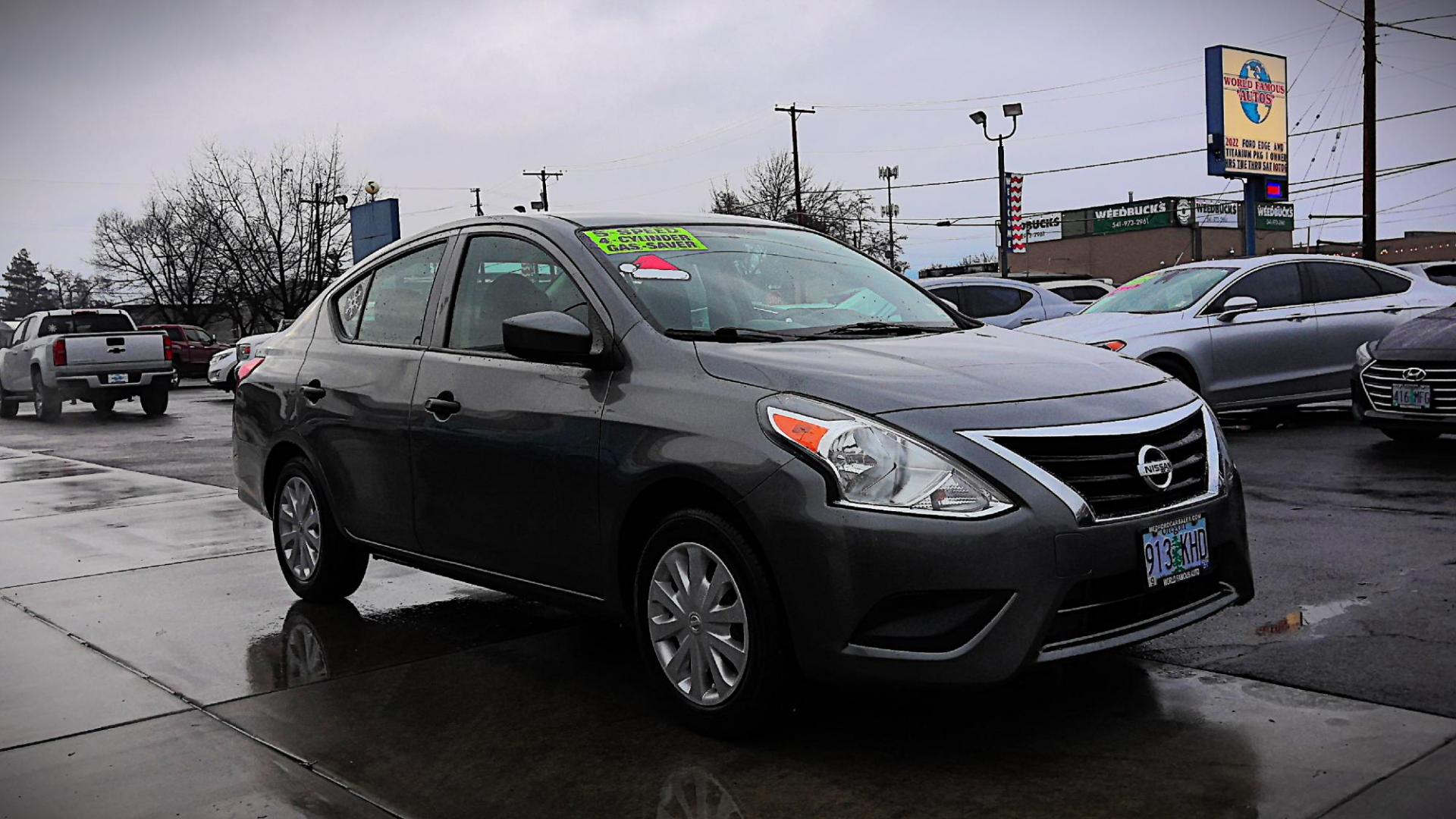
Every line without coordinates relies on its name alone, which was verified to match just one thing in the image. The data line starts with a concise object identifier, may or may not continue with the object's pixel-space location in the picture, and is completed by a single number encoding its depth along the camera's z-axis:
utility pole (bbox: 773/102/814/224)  59.92
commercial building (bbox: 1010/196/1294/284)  97.38
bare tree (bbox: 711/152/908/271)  69.75
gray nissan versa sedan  3.61
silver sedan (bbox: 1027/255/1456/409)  11.76
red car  40.84
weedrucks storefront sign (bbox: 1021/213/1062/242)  110.88
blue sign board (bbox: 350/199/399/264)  41.78
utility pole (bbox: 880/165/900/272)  90.25
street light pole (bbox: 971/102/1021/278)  39.66
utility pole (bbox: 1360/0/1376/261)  27.66
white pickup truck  23.72
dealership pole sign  32.19
